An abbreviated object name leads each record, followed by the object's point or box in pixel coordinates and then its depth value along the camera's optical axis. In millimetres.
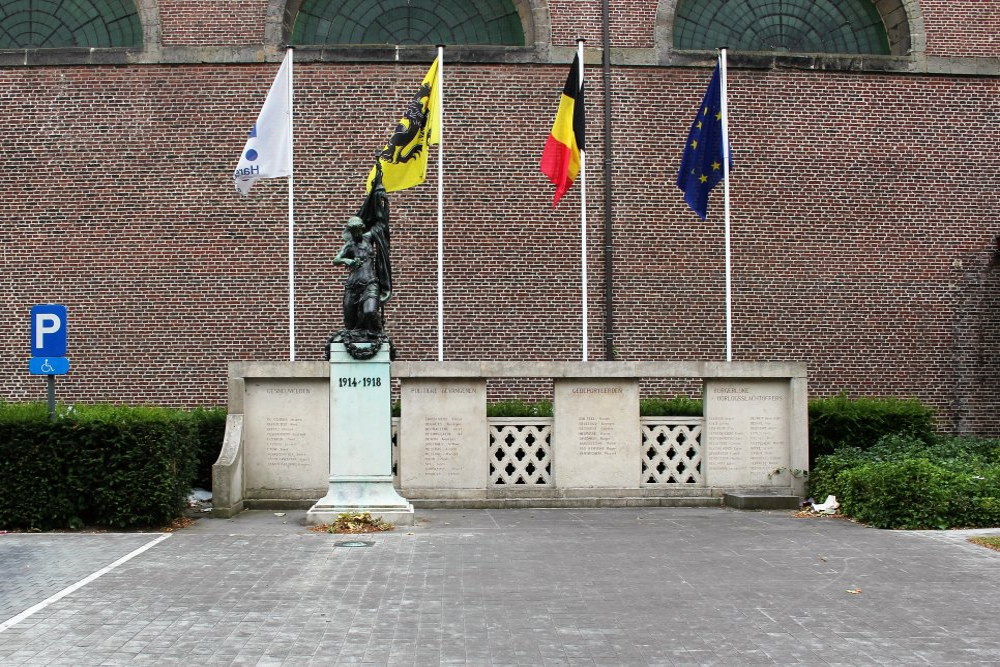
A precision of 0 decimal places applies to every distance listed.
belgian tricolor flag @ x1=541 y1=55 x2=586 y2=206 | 16297
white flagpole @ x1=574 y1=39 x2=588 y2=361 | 16359
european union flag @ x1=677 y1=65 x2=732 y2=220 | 16734
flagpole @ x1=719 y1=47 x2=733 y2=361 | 16375
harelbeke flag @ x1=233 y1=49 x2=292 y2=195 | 15953
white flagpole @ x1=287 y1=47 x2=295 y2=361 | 16109
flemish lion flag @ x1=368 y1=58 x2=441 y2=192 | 15859
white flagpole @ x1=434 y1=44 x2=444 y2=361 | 15953
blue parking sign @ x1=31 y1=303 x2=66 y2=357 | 12227
